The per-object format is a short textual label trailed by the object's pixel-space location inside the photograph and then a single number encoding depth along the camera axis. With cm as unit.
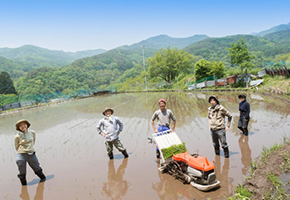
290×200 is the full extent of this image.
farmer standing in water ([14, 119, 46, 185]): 431
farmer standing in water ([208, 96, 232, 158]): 461
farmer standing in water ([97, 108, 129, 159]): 518
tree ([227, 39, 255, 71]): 2306
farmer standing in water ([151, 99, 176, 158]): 493
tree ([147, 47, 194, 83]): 3962
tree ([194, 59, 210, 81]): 2886
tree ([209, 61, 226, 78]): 2643
